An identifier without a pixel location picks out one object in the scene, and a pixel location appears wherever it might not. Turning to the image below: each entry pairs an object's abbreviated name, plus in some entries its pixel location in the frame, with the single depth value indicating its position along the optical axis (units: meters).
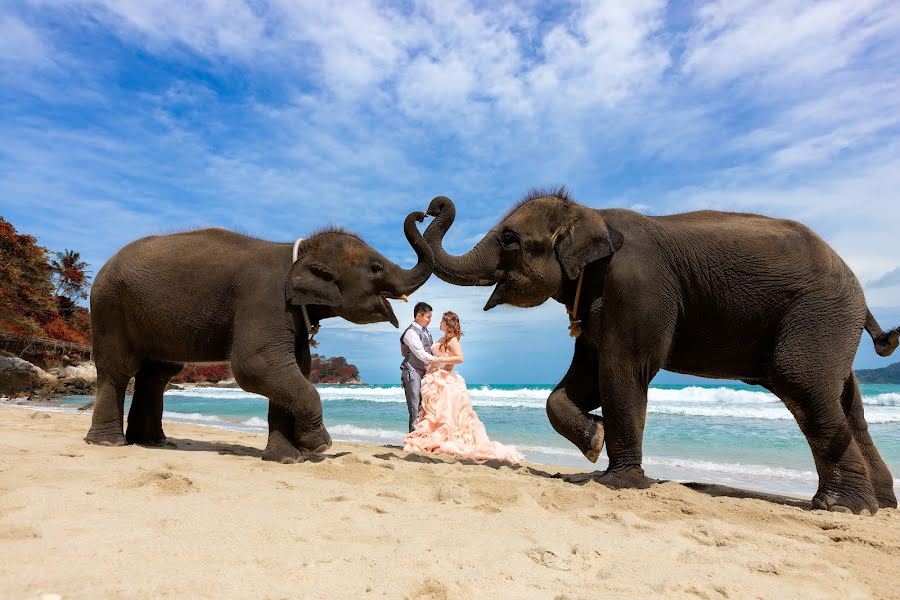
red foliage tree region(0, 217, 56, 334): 28.97
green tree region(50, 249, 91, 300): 47.31
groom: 9.62
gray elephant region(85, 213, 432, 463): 5.73
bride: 8.40
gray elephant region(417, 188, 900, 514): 4.96
